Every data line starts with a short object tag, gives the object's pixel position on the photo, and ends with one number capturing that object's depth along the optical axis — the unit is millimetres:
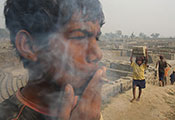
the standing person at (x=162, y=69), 6977
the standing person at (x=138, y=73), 4348
